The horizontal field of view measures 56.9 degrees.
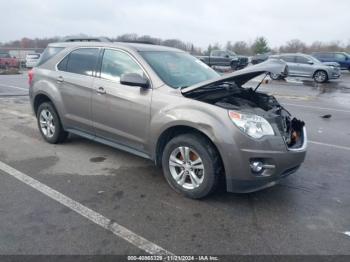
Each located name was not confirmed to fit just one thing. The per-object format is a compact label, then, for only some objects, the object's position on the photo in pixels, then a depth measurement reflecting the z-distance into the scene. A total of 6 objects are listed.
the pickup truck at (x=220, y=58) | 27.26
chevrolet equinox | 3.45
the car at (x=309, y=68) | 20.09
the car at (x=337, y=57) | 27.55
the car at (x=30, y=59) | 30.48
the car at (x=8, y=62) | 31.15
